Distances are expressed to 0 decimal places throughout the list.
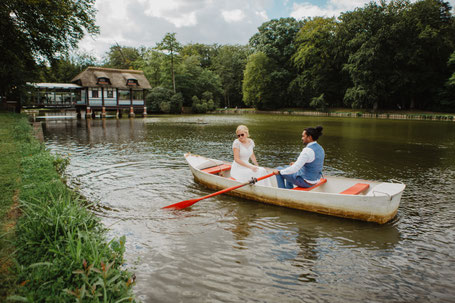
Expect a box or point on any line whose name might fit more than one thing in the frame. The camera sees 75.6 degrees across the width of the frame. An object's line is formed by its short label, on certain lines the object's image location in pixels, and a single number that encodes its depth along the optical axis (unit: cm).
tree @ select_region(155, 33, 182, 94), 5356
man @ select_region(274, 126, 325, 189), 641
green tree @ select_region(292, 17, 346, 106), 5209
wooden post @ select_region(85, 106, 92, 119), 3844
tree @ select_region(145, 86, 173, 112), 5150
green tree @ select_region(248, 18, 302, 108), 5875
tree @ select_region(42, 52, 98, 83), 5566
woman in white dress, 717
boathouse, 3873
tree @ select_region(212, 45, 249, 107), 6862
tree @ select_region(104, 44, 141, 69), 7194
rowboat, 583
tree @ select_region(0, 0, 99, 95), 1523
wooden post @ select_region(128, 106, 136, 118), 4224
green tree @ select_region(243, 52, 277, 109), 5806
